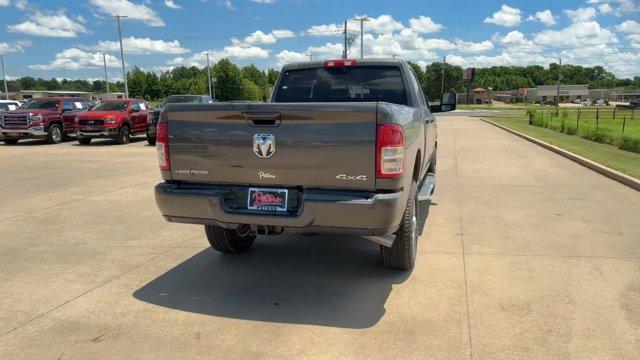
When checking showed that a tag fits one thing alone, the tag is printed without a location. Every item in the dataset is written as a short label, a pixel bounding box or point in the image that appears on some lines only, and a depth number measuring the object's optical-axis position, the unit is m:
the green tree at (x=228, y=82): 93.56
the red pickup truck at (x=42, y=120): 18.25
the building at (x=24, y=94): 126.00
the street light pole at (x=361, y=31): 46.03
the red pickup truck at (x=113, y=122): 17.91
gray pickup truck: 3.54
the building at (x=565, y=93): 137.88
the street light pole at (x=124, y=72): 42.46
